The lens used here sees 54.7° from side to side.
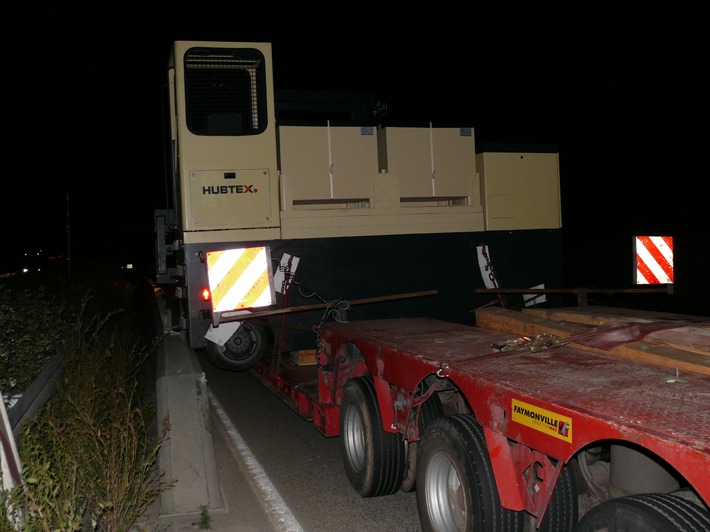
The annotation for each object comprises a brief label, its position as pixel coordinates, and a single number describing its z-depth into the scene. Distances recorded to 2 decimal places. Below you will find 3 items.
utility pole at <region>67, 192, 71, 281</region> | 25.42
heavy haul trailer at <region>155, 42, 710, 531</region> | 3.54
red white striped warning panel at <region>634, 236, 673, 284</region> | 6.12
